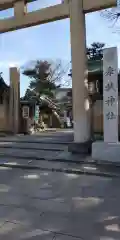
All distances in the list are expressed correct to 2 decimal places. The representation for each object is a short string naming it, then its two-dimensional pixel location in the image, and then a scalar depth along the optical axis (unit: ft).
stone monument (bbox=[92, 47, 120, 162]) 13.69
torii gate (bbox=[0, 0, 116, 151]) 16.49
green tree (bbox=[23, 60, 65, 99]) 57.18
